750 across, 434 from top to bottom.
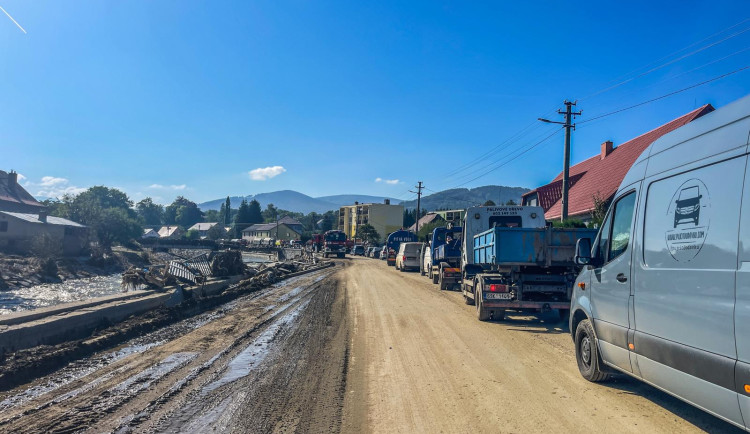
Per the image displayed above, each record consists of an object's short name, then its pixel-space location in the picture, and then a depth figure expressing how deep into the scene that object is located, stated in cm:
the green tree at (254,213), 13775
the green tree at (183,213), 17925
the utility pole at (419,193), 5819
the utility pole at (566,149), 2102
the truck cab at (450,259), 1881
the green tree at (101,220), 6362
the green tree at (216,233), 12596
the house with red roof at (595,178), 2570
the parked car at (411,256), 3253
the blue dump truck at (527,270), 1027
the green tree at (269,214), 16100
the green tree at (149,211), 18588
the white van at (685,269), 351
